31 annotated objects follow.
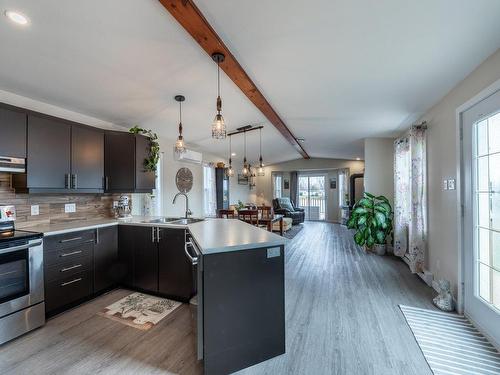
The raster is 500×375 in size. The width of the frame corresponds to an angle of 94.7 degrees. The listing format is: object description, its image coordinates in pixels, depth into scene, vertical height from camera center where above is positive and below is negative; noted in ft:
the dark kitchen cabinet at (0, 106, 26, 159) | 7.14 +1.86
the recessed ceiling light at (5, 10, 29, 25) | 5.12 +3.95
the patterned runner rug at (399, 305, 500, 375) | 5.38 -4.19
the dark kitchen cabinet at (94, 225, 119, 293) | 8.94 -2.77
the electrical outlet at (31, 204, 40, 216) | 8.73 -0.72
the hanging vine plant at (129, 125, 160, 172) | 11.30 +1.73
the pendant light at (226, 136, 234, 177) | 15.69 +1.16
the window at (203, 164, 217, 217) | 20.73 -0.27
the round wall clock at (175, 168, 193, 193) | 16.52 +0.71
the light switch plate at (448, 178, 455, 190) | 7.97 +0.11
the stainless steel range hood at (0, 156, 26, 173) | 7.16 +0.84
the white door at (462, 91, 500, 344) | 6.17 -0.77
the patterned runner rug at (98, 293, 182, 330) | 7.36 -4.20
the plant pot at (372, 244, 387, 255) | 14.93 -3.98
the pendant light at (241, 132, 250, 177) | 16.88 +1.42
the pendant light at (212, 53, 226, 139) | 6.90 +2.01
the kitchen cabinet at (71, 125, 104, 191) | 9.16 +1.34
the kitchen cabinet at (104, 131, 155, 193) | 10.40 +1.27
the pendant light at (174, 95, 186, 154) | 9.14 +1.84
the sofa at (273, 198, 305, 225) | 27.07 -2.60
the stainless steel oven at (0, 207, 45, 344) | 6.38 -2.69
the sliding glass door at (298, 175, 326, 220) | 31.45 -1.07
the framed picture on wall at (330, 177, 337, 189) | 30.22 +0.68
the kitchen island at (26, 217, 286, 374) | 5.10 -2.54
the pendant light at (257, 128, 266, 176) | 16.61 +1.49
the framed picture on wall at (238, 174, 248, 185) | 28.71 +1.12
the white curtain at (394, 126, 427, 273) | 10.42 -0.47
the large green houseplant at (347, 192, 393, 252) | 14.06 -2.05
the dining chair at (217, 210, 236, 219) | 16.21 -1.80
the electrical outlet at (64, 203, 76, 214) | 9.75 -0.73
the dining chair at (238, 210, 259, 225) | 15.89 -1.93
